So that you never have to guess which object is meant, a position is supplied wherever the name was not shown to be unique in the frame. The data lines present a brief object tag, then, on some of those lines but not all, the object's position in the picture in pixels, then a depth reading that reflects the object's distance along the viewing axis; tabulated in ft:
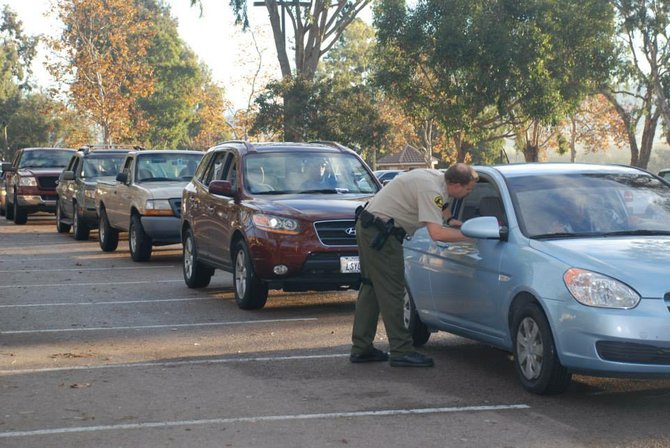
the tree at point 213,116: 285.43
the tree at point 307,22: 141.38
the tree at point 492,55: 153.48
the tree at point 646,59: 171.63
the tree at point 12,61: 355.15
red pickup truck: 106.42
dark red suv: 42.65
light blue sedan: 25.17
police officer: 30.66
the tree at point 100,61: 202.90
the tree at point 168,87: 355.36
